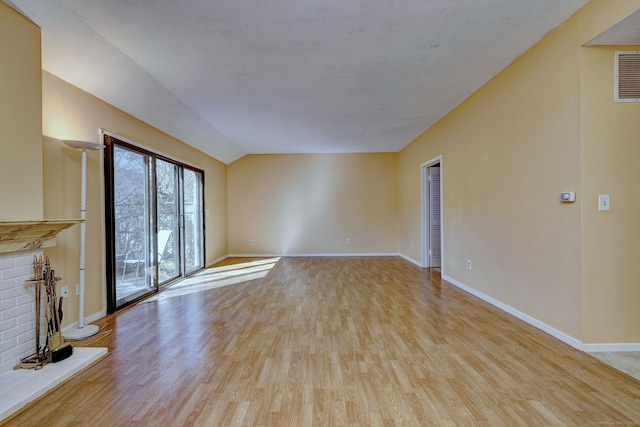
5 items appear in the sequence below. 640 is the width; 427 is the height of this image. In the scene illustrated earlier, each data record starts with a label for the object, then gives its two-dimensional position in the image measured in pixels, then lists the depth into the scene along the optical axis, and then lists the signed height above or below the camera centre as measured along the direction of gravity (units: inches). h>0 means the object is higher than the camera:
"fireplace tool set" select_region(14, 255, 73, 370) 85.7 -30.8
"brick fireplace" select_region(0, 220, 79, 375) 79.5 -19.2
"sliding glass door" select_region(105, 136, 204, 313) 134.2 -3.9
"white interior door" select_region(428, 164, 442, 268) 227.8 -5.5
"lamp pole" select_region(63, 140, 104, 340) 106.3 -15.8
